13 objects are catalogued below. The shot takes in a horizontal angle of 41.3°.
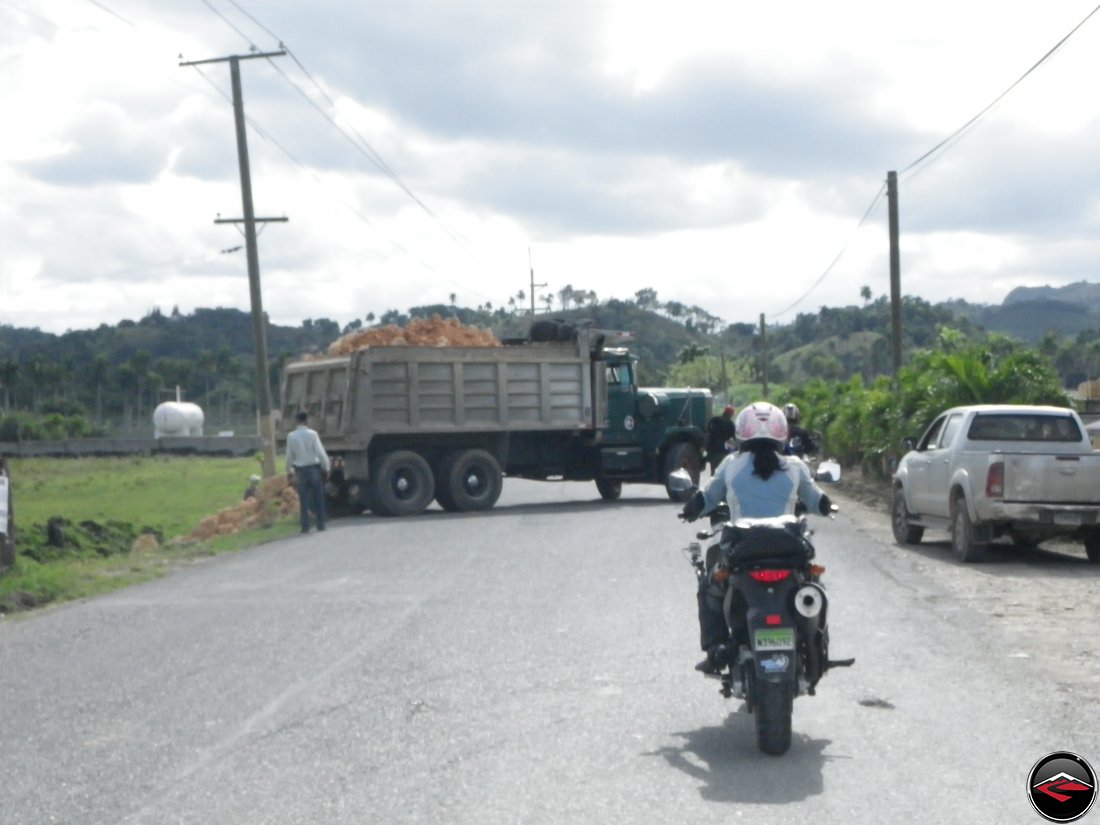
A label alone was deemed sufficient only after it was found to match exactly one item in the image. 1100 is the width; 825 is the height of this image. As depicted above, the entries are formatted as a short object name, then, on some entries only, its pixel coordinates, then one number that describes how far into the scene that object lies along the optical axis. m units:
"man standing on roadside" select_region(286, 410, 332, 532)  21.38
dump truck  24.72
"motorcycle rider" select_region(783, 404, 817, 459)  12.71
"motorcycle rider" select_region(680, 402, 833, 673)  7.81
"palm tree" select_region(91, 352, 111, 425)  119.88
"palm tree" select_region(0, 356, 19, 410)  114.12
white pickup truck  15.75
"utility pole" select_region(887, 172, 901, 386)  32.94
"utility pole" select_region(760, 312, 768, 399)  77.09
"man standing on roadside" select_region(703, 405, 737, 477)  22.30
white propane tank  90.06
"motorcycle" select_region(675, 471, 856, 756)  7.09
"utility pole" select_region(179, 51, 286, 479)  31.61
